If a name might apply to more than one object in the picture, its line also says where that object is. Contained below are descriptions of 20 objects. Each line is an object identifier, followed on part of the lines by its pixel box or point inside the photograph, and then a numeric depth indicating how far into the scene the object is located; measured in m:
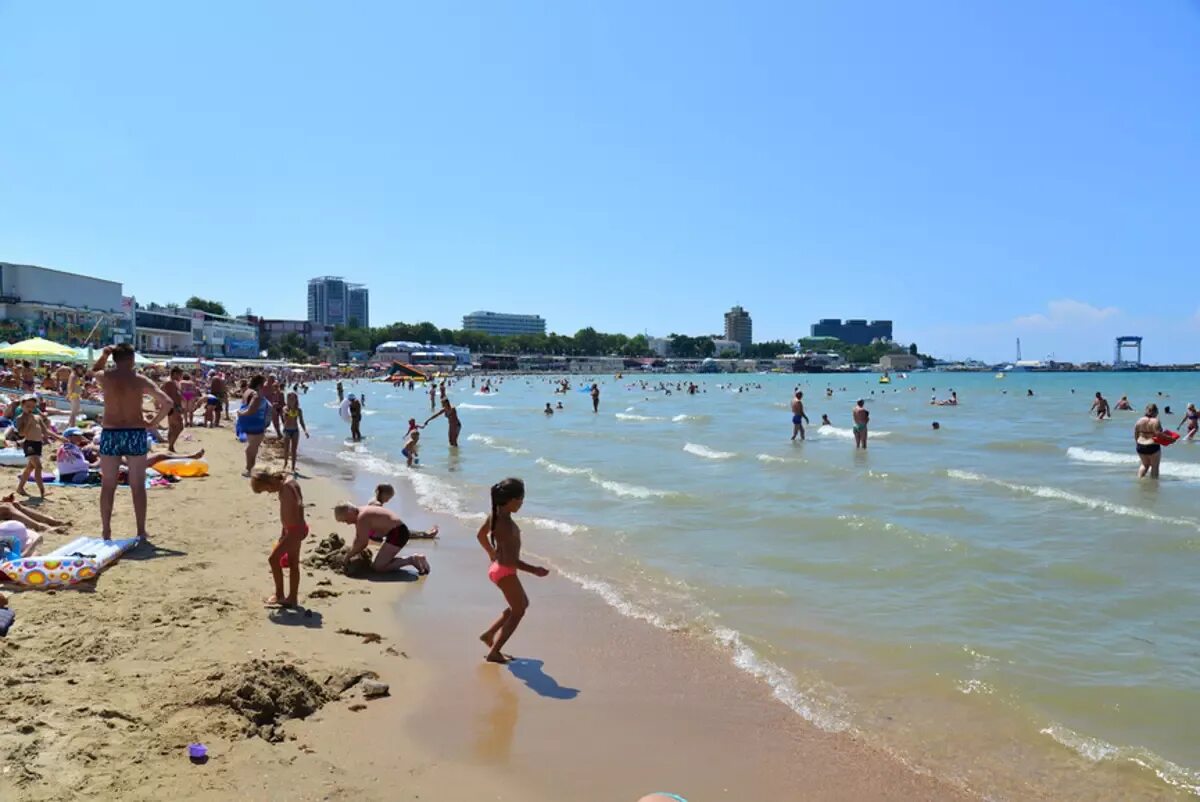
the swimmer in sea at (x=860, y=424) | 21.23
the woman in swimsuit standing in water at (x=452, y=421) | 19.81
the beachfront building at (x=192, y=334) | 81.25
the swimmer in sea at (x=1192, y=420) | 22.91
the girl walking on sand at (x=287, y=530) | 5.80
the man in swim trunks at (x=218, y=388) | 22.90
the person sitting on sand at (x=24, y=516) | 6.69
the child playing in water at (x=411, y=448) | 17.47
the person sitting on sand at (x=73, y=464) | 9.77
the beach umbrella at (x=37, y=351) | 22.31
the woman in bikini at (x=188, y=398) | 20.53
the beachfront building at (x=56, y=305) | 54.78
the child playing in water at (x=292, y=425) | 14.65
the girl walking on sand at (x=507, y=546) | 5.01
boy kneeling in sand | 7.69
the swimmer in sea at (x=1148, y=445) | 15.33
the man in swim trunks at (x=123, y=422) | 6.53
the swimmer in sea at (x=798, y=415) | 23.59
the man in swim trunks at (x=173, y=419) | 14.53
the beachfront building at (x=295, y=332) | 146.50
